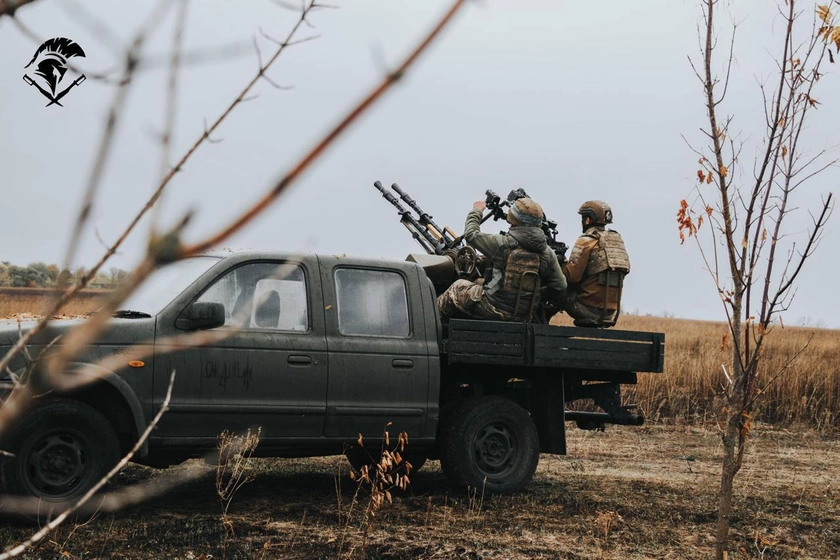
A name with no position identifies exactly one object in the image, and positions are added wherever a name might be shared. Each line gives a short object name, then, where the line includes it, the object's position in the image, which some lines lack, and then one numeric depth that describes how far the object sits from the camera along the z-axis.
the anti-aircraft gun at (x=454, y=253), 8.52
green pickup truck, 5.92
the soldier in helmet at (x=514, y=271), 7.90
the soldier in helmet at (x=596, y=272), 8.24
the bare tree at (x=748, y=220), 3.75
